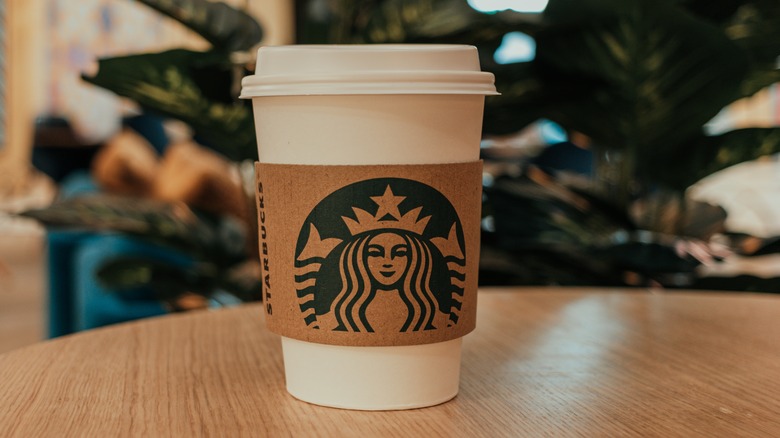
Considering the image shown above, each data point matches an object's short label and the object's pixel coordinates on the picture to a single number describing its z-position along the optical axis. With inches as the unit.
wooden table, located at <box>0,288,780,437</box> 20.5
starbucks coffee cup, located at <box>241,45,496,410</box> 21.0
